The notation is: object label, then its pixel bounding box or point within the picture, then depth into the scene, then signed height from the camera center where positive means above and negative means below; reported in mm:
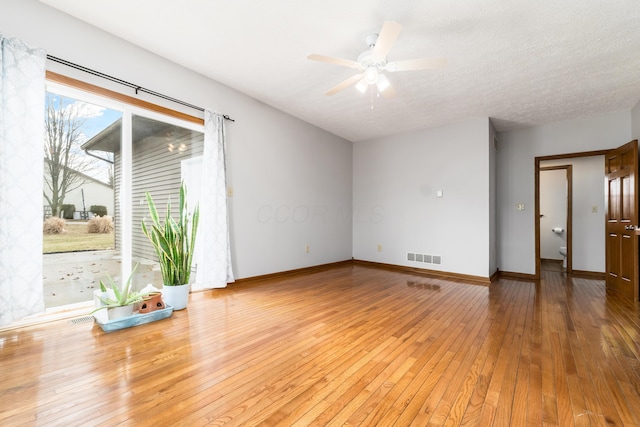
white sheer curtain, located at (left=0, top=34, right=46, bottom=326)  2205 +312
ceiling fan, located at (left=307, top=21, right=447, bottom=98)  2219 +1340
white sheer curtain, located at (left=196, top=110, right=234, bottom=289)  3629 +23
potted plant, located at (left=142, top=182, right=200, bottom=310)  2877 -385
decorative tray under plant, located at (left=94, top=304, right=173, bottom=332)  2360 -951
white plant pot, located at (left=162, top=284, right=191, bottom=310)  2914 -866
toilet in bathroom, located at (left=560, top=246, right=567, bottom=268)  5840 -893
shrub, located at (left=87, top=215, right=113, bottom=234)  2835 -104
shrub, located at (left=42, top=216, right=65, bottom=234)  2562 -95
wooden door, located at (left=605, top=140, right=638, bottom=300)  3639 -131
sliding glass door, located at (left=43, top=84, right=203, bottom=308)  2643 +233
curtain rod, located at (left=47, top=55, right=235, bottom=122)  2521 +1386
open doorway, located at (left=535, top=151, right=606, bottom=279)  4953 -109
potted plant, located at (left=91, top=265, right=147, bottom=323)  2455 -795
